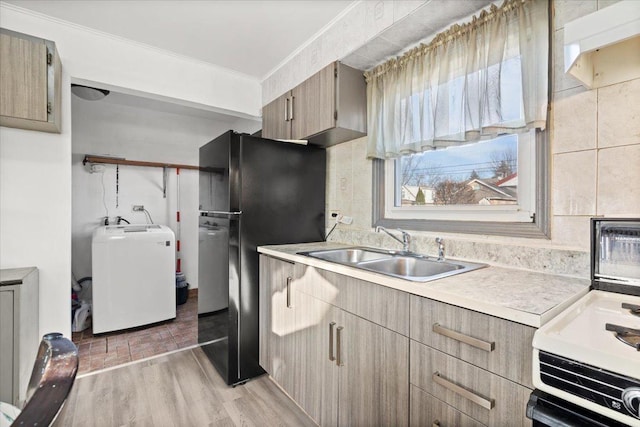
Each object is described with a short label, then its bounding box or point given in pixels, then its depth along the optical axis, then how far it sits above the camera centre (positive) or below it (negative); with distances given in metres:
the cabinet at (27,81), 1.66 +0.74
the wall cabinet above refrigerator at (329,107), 1.94 +0.72
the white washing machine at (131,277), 2.80 -0.67
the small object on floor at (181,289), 3.66 -0.99
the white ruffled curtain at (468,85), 1.27 +0.65
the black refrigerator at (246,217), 1.98 -0.05
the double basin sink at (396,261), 1.49 -0.29
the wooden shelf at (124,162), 3.36 +0.57
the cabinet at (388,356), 0.83 -0.54
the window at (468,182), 1.39 +0.16
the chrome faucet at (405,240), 1.78 -0.18
